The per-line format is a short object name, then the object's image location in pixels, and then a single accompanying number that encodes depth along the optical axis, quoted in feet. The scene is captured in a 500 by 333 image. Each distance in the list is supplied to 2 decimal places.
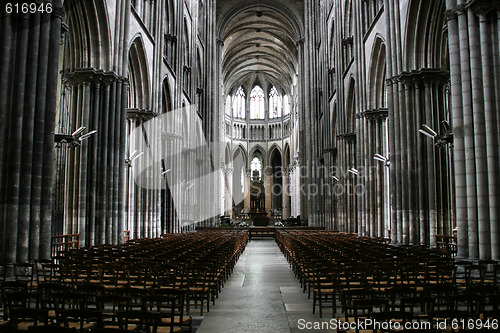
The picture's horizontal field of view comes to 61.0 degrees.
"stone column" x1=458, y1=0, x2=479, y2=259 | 37.83
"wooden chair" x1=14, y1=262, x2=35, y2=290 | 35.03
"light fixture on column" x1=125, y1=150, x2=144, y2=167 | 71.24
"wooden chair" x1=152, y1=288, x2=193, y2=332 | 18.76
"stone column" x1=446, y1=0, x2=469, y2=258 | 39.34
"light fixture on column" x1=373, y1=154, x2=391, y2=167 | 70.87
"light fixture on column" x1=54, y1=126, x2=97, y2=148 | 47.17
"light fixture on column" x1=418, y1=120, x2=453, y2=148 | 45.83
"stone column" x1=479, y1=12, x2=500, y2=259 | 35.91
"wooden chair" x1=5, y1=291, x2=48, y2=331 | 14.78
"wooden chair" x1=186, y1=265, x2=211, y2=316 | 26.99
